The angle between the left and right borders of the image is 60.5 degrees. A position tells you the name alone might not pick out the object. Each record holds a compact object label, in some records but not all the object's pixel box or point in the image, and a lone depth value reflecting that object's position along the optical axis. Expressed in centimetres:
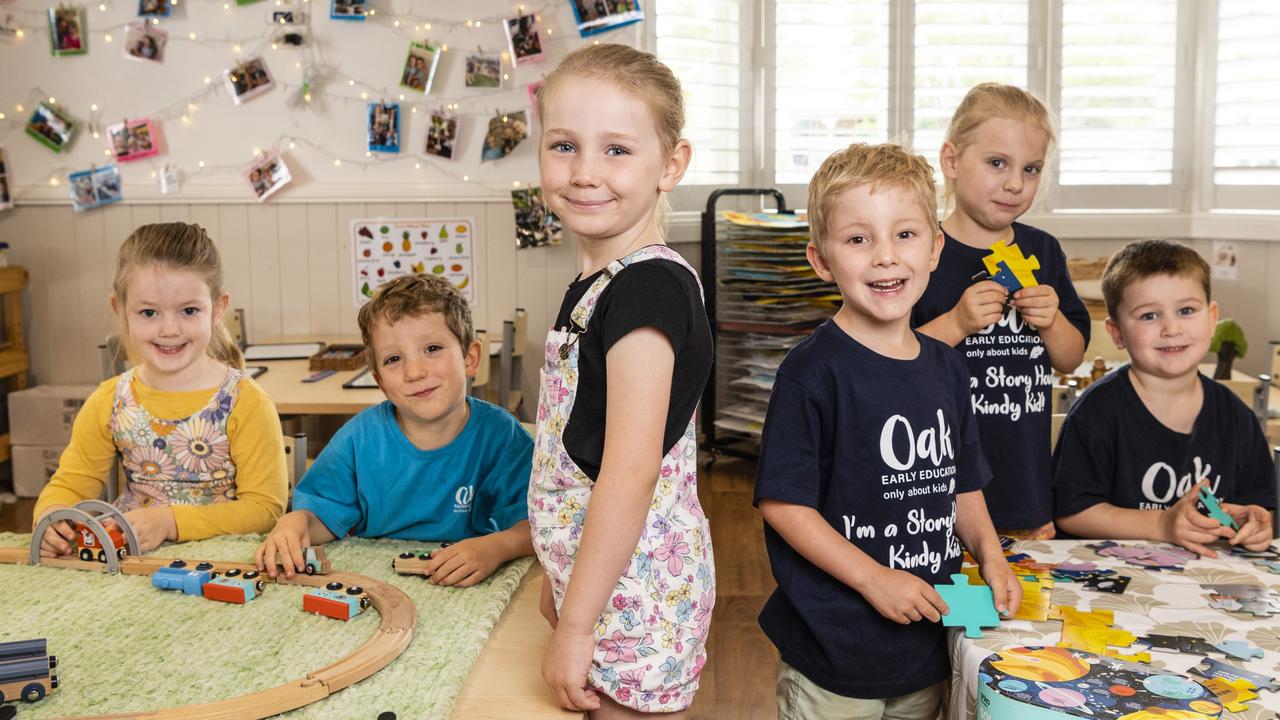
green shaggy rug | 98
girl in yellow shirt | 162
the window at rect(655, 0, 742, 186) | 438
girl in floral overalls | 100
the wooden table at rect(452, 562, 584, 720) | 101
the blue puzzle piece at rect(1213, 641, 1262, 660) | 103
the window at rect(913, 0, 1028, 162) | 443
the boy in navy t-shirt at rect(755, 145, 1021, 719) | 125
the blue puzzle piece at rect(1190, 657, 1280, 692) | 97
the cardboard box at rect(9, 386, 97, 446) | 388
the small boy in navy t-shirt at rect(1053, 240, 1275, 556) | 156
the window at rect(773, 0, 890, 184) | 448
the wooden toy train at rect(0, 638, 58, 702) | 96
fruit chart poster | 407
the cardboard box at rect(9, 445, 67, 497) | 394
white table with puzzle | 94
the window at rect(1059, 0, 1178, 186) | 436
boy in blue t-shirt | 149
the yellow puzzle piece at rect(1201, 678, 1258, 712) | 93
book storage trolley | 407
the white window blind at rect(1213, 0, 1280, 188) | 400
